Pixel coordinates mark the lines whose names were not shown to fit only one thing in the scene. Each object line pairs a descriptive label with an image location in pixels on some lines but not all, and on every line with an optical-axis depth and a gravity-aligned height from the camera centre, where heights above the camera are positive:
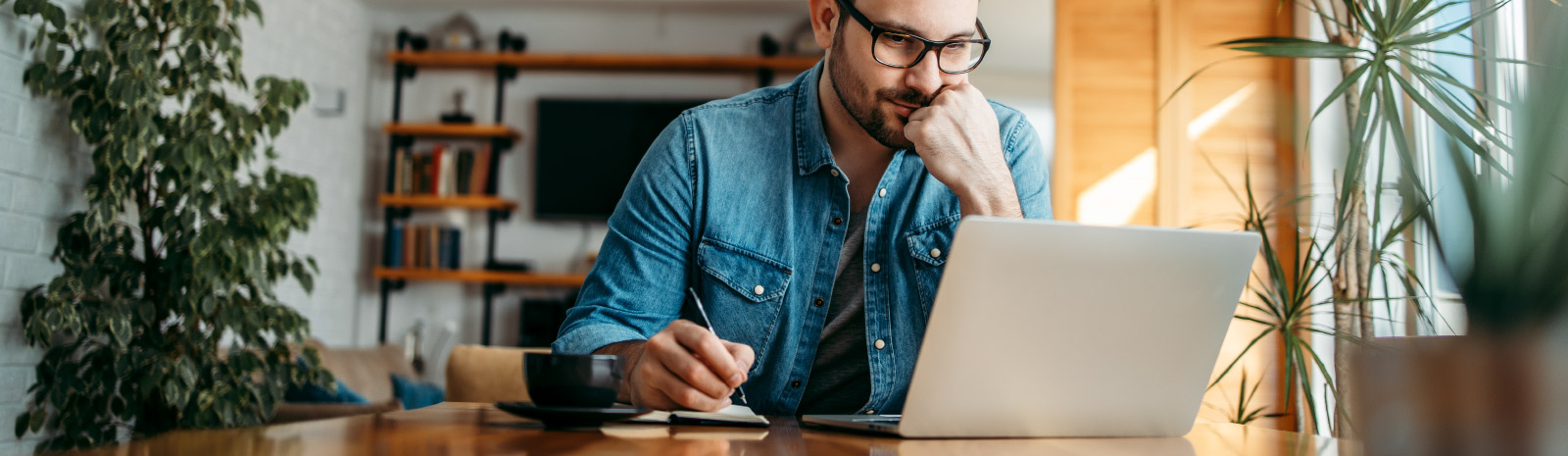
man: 1.20 +0.05
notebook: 0.83 -0.13
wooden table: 0.61 -0.12
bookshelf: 5.08 +0.63
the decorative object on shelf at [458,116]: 5.20 +0.71
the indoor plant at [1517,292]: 0.29 +0.00
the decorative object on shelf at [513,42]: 5.23 +1.11
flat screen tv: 5.21 +0.56
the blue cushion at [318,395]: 3.00 -0.43
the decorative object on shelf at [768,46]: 5.14 +1.12
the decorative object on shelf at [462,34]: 5.22 +1.14
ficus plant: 2.69 +0.00
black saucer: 0.72 -0.11
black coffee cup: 0.73 -0.09
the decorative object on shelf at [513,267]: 5.14 -0.04
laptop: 0.68 -0.04
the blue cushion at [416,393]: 3.47 -0.48
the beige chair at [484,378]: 1.86 -0.22
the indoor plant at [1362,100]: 1.44 +0.28
